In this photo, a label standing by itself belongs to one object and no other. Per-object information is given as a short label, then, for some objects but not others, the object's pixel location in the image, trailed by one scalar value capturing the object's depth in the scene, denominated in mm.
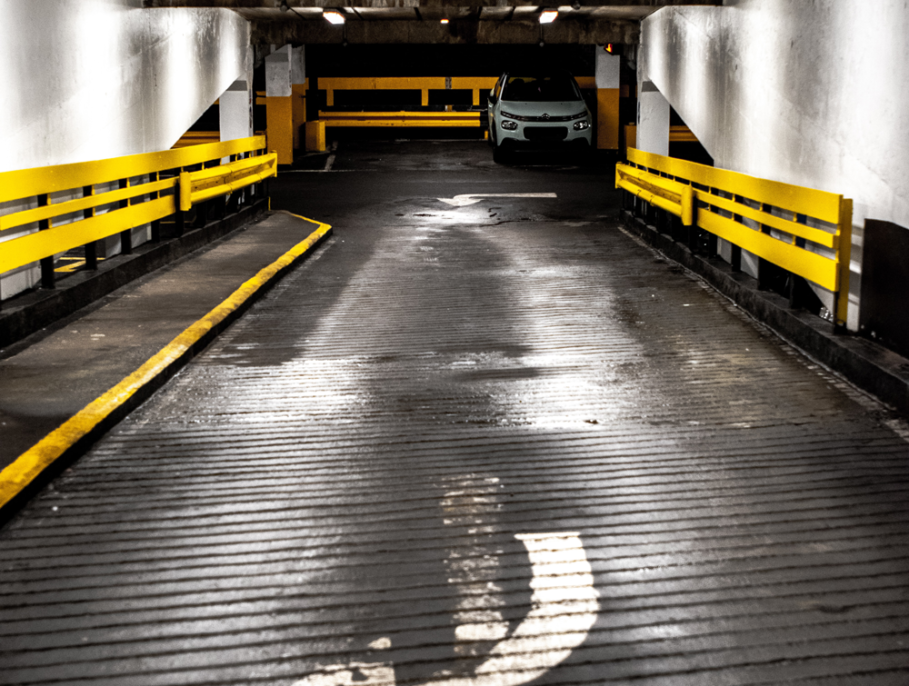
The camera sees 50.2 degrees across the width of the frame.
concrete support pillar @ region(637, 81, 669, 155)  15719
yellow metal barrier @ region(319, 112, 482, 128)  31094
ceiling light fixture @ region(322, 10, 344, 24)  14875
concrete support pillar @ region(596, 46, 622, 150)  26906
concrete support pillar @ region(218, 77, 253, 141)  16500
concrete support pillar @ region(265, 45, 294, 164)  24422
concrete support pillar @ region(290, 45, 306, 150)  27391
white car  21266
